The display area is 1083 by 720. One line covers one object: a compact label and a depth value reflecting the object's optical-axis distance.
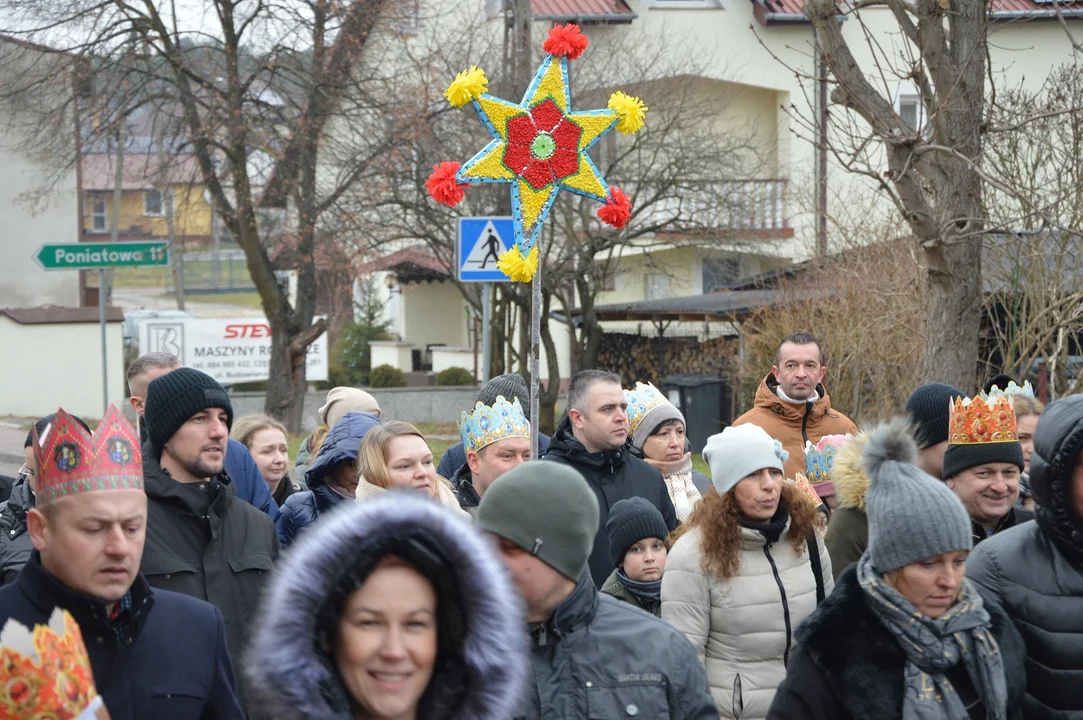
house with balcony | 23.48
